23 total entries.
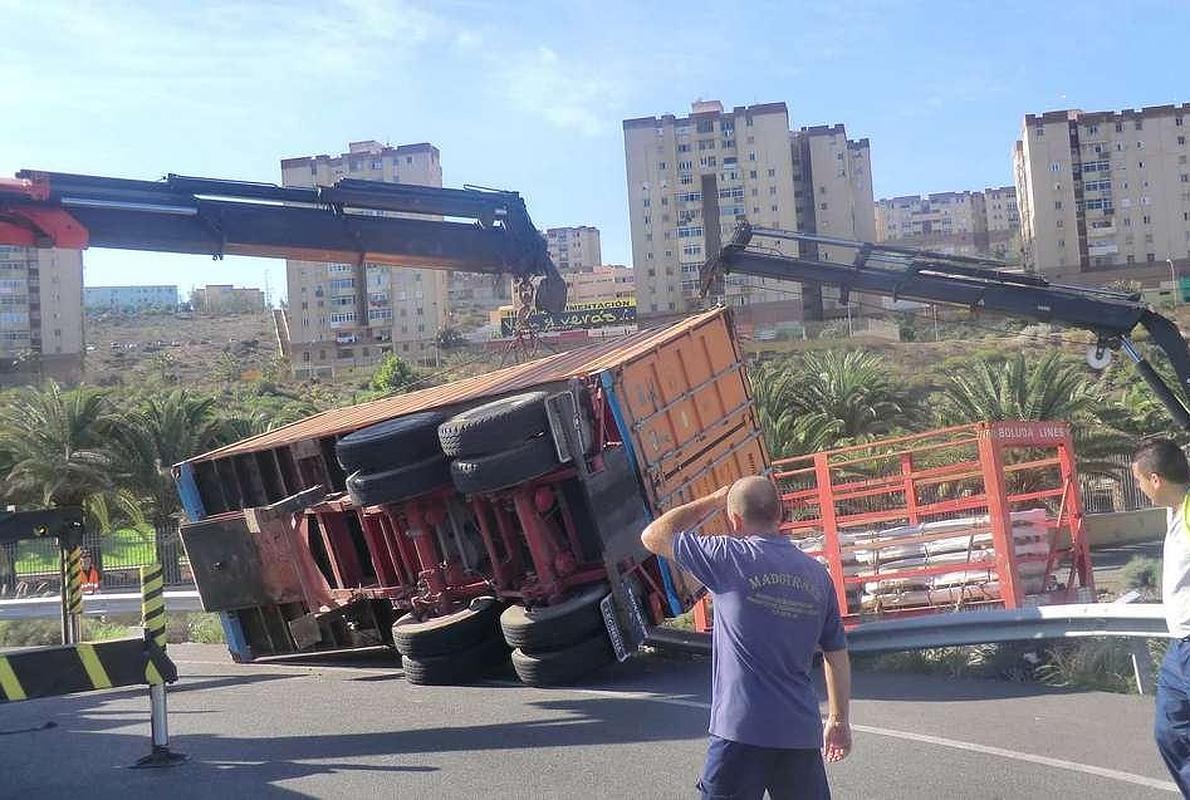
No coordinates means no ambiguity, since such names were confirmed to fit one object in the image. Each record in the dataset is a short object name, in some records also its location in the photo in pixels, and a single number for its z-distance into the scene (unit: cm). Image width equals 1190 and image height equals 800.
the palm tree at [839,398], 2967
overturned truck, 909
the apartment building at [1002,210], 18300
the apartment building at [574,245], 19600
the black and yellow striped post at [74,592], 950
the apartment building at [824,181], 10731
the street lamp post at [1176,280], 7882
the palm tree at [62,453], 2909
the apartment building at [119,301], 16138
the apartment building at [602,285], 13212
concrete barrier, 2605
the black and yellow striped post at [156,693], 732
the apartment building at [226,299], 16312
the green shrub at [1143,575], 1274
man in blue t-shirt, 384
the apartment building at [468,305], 12356
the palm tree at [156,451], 3041
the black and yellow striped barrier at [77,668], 681
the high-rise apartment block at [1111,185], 10625
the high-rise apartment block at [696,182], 10388
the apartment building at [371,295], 11469
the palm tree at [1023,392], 2770
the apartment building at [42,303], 11262
